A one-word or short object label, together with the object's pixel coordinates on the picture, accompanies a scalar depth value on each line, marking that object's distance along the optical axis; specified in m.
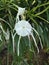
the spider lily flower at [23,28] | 0.36
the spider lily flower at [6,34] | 0.40
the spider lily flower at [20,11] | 0.37
